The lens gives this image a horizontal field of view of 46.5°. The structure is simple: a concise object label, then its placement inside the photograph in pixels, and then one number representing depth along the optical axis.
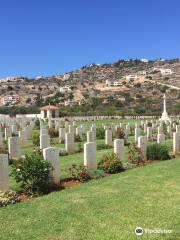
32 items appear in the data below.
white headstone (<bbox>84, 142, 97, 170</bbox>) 6.79
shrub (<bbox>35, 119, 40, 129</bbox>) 19.06
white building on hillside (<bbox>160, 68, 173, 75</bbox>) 69.56
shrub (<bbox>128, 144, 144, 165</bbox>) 8.06
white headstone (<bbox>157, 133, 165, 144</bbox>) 10.81
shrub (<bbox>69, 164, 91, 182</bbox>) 6.40
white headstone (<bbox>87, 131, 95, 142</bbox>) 11.65
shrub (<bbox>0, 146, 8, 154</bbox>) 8.50
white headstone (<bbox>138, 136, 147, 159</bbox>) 8.49
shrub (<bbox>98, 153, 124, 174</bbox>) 7.03
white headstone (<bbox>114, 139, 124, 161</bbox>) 7.61
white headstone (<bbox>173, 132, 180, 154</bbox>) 9.75
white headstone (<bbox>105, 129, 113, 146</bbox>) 11.31
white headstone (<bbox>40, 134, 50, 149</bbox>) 9.37
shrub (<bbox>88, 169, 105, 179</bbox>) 6.61
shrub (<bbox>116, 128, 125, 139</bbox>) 13.35
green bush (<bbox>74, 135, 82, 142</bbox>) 13.23
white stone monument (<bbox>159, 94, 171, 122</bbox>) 27.45
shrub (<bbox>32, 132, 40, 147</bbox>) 11.91
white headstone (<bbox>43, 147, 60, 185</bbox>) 5.88
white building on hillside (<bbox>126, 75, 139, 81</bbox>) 68.07
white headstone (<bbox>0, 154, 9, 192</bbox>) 5.39
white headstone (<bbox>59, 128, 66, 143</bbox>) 12.89
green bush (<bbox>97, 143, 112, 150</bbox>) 10.77
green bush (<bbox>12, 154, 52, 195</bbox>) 5.51
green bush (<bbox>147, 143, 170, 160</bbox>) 8.67
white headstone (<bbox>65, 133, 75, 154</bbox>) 9.98
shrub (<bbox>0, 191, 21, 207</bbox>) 4.94
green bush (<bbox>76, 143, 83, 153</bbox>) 10.43
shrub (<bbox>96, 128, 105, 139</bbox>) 14.15
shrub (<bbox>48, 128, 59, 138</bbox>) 14.86
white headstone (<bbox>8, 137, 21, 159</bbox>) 8.46
